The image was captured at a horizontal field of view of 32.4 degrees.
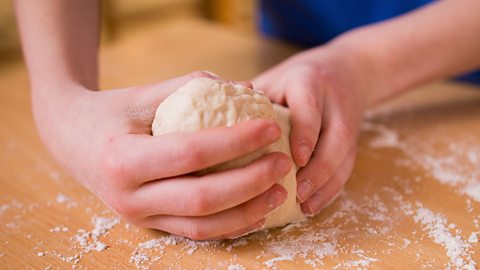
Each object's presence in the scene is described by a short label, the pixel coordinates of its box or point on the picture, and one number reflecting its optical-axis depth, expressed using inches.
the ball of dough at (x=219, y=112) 15.2
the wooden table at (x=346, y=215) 15.5
